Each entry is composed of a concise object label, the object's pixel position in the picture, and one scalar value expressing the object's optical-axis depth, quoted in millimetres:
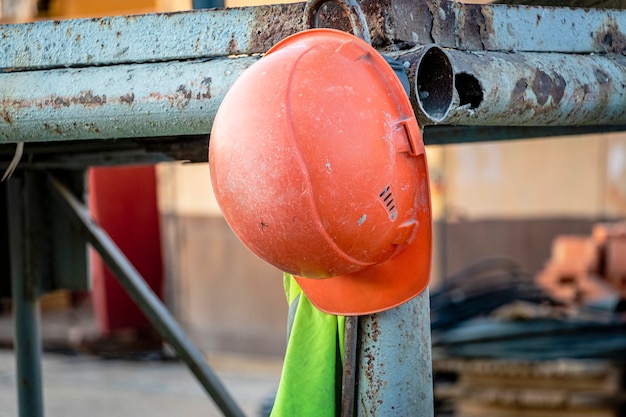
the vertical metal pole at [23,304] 3297
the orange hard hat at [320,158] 2064
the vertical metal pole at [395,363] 2203
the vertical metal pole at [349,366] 2224
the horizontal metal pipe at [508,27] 2190
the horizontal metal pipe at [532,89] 2198
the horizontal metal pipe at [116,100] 2225
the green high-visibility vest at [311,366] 2286
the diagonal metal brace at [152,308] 3089
